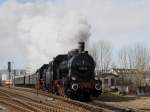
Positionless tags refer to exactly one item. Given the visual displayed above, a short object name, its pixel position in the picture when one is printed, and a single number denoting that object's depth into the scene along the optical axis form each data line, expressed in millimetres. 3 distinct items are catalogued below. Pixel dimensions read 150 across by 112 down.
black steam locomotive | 27016
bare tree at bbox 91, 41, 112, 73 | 95725
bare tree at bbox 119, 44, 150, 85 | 82612
